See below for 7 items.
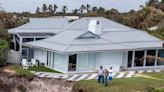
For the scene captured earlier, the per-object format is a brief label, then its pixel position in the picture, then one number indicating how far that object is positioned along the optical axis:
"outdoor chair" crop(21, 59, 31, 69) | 42.78
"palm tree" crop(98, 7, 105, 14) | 107.21
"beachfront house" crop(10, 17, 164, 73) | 42.12
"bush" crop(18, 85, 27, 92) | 39.55
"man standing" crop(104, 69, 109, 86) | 35.22
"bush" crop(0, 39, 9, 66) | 43.44
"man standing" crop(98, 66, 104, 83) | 35.78
